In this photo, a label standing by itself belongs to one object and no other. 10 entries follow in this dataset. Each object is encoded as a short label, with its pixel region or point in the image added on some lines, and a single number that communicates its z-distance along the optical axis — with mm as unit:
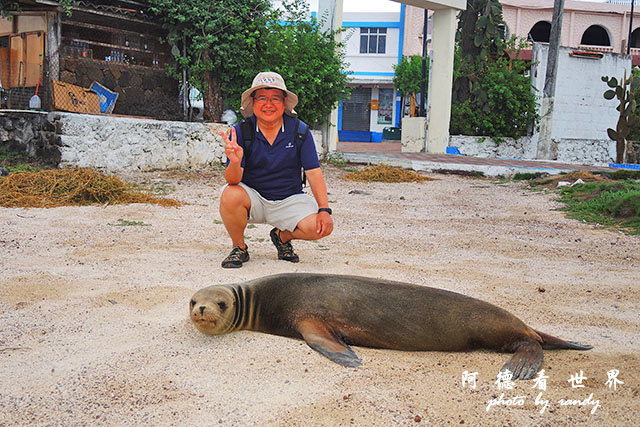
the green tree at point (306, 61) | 10930
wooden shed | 9359
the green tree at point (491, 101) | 15539
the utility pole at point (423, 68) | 16589
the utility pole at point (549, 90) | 16062
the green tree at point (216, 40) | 10312
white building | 31984
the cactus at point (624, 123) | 15180
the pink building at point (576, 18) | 29047
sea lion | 2514
